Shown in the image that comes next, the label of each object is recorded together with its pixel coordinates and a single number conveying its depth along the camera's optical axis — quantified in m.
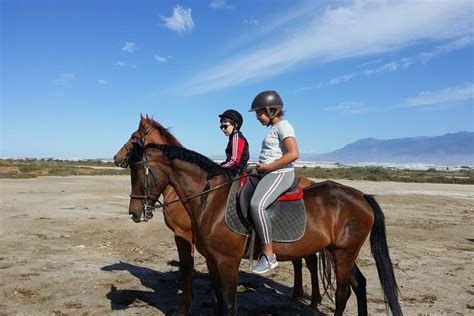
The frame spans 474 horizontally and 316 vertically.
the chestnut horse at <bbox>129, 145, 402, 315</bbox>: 4.31
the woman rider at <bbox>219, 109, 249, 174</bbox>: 6.18
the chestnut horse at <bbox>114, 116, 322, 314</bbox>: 5.43
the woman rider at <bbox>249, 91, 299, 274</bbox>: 4.19
